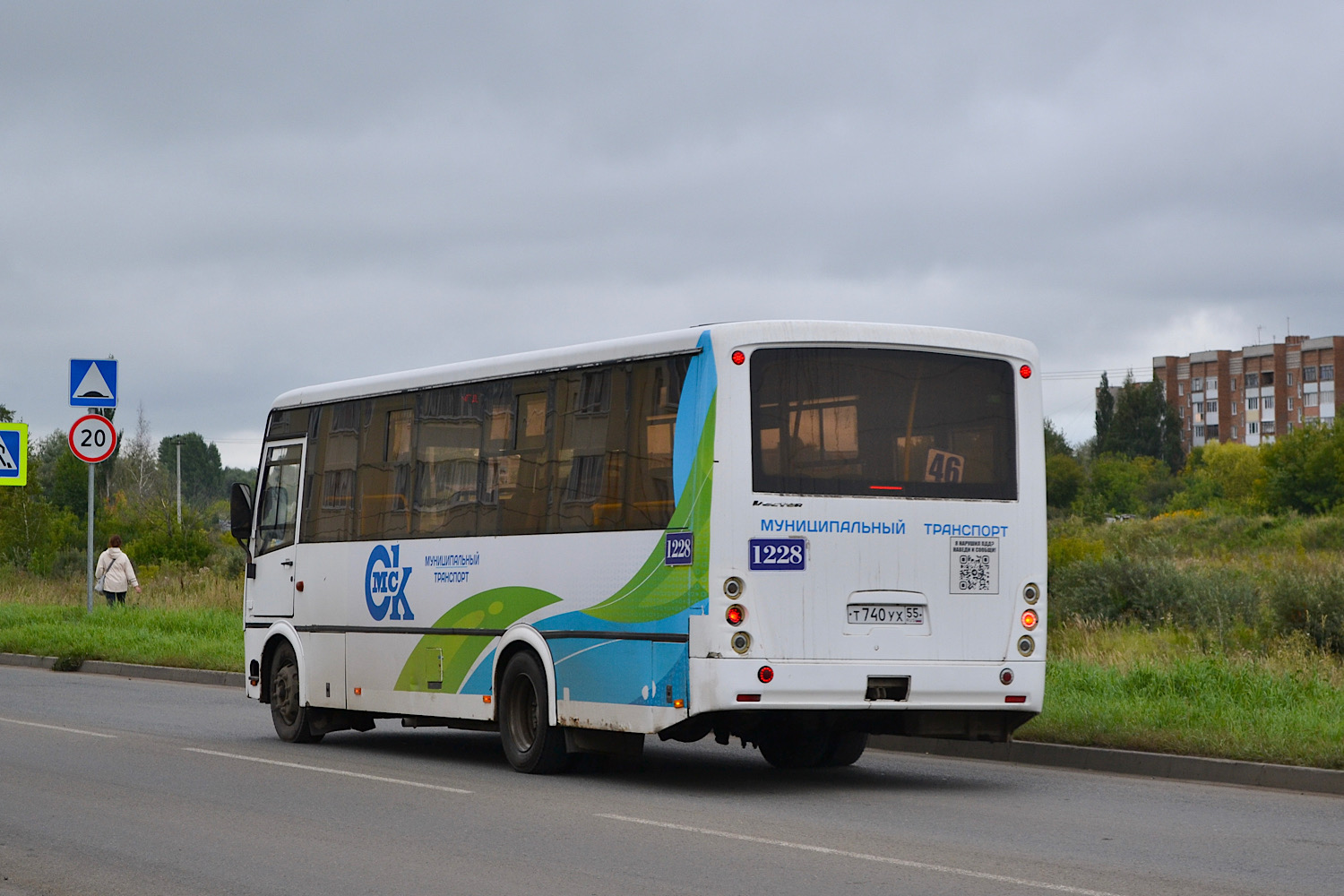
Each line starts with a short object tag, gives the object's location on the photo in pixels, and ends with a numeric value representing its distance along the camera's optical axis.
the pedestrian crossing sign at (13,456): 32.84
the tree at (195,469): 170.62
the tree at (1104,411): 146.75
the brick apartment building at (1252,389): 149.88
